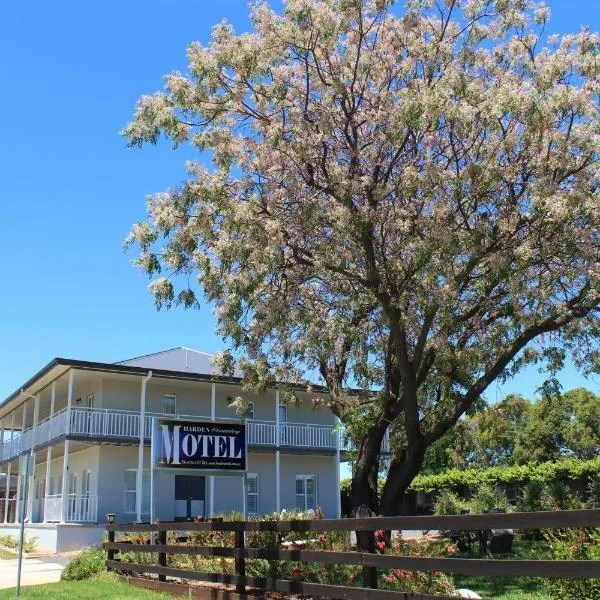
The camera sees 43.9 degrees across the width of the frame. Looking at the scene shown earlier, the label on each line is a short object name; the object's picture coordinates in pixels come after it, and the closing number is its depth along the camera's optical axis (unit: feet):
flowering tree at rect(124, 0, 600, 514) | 37.32
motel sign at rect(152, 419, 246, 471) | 42.96
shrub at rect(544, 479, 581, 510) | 68.05
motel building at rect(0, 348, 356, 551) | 84.43
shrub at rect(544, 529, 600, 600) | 23.85
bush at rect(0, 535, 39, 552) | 83.51
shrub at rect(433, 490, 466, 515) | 61.46
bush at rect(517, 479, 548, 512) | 70.64
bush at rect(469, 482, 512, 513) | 62.17
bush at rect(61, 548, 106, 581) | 46.14
